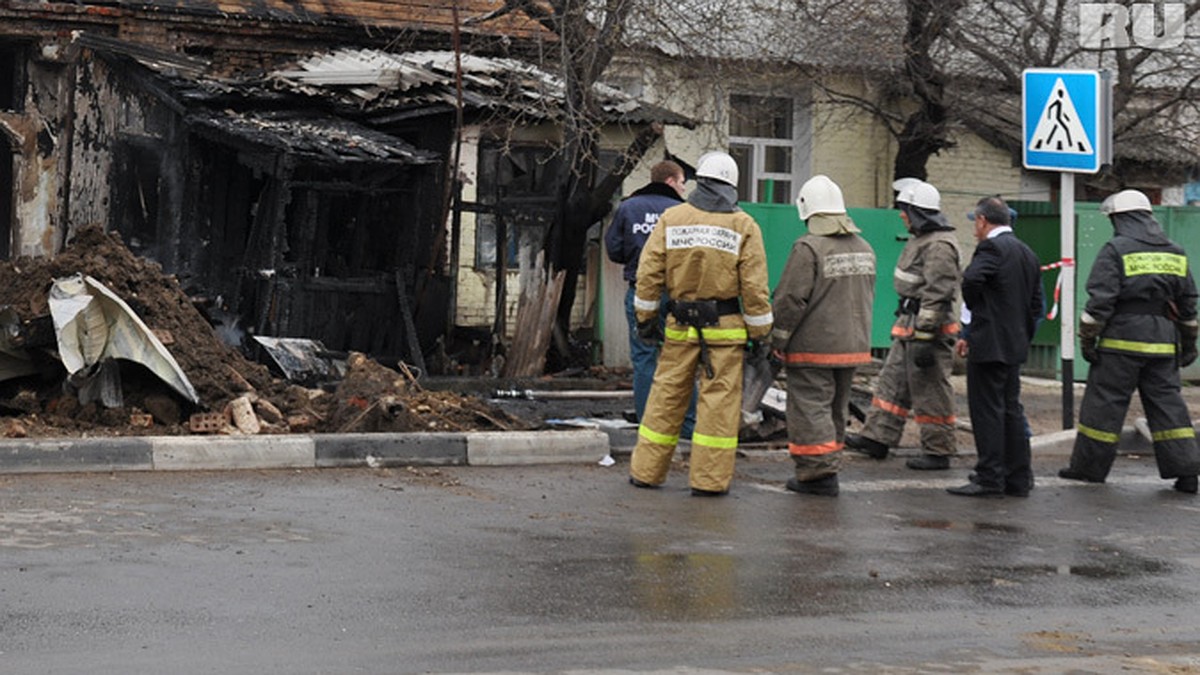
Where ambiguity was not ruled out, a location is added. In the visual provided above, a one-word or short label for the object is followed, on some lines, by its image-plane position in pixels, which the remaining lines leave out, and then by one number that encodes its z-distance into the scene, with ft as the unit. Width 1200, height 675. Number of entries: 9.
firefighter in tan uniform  30.76
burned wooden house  49.96
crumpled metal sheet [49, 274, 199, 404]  33.96
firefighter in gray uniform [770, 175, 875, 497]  32.22
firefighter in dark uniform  35.06
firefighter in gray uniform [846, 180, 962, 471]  35.78
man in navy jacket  36.27
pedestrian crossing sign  40.91
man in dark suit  33.53
